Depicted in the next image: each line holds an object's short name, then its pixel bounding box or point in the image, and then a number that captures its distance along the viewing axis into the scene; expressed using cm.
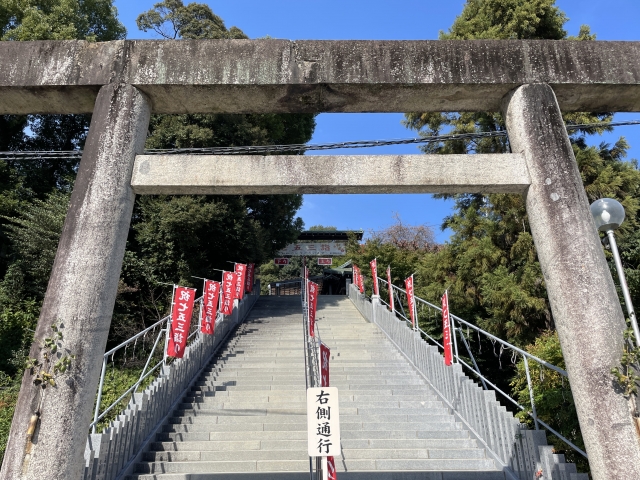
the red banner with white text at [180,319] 715
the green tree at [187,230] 1301
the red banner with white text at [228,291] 1115
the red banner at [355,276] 1622
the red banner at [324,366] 384
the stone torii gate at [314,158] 279
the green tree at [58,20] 1247
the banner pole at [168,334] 665
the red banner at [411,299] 852
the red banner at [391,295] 1049
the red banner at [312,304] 938
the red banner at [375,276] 1272
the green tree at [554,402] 505
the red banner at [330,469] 319
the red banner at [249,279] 1582
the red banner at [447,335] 620
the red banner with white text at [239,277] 1322
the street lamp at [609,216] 330
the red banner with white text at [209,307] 878
